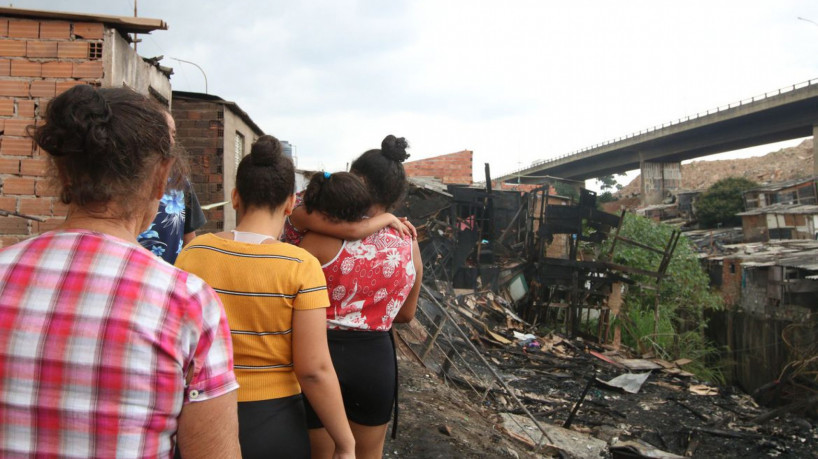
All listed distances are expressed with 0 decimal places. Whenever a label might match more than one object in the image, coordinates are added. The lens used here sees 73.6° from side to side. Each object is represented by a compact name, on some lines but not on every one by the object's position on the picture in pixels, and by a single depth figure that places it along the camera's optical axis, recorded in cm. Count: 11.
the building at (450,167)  2042
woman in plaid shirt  90
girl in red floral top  211
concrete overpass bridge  2896
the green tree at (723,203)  3209
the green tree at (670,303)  1469
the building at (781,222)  2456
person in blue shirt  248
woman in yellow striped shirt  157
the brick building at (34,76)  382
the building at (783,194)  2911
